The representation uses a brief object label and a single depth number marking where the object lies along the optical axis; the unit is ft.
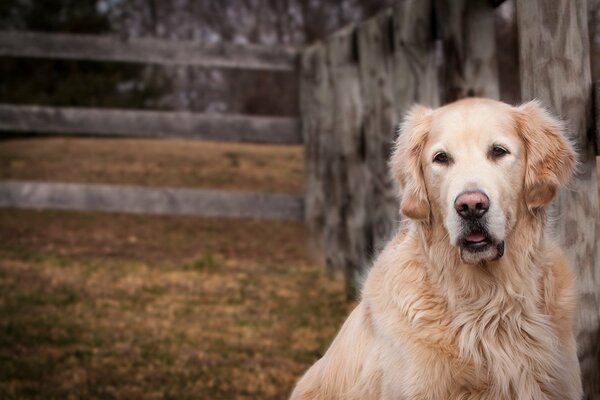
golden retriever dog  15.99
